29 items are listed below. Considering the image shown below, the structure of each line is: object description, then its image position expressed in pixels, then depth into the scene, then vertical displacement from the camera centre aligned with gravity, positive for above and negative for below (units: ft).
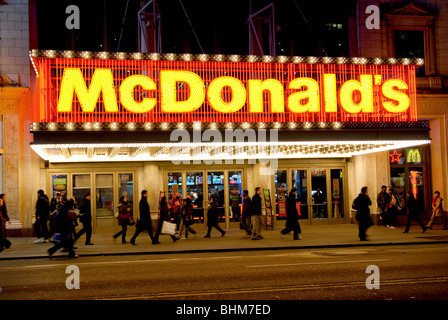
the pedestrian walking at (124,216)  56.95 -2.98
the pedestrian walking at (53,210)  57.88 -2.21
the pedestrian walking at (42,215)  57.62 -2.60
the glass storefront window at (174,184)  71.92 +0.78
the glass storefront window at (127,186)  70.54 +0.67
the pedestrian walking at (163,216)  55.88 -3.11
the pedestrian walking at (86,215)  53.98 -2.61
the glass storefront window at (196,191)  72.38 -0.34
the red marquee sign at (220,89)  53.98 +11.68
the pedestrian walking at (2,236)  39.60 -3.48
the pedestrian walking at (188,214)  59.38 -3.10
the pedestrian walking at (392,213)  69.67 -4.29
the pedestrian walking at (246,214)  58.94 -3.27
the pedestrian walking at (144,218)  54.75 -3.23
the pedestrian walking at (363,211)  54.95 -3.06
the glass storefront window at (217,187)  72.69 +0.14
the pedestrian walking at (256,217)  57.16 -3.58
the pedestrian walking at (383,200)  67.56 -2.34
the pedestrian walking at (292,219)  57.31 -3.90
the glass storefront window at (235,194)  73.10 -1.00
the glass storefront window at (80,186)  68.90 +0.81
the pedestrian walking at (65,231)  45.93 -3.69
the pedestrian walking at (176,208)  61.62 -2.39
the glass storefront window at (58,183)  68.03 +1.30
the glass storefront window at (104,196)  69.62 -0.68
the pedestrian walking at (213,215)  60.80 -3.41
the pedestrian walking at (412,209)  61.72 -3.36
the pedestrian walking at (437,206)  64.96 -3.25
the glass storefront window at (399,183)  74.59 -0.03
